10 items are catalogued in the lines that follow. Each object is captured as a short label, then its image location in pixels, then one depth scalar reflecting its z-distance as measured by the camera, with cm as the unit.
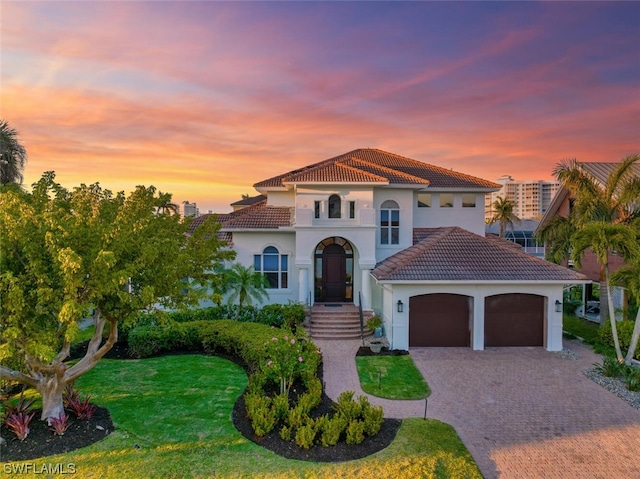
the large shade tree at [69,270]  740
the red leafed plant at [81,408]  936
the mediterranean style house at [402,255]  1636
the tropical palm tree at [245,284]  1889
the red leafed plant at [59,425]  853
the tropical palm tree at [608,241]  1338
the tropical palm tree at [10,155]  1912
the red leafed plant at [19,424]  830
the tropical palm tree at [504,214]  4488
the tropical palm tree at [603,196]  1616
